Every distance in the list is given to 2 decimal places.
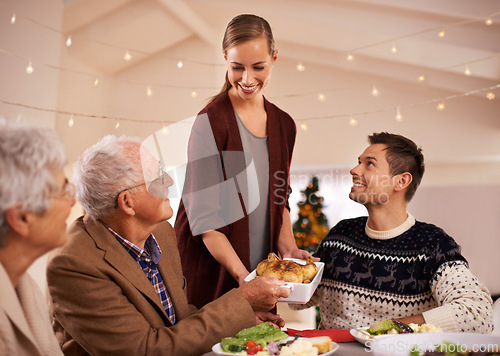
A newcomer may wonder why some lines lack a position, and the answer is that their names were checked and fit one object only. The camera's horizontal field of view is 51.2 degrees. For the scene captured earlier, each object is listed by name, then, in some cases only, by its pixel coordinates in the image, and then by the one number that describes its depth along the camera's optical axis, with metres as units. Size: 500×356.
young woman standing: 1.73
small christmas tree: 5.62
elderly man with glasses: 1.24
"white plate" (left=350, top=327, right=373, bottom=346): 1.20
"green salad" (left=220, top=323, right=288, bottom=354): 1.07
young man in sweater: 1.53
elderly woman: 0.93
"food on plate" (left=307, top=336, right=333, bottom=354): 1.06
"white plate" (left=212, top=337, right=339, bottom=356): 1.04
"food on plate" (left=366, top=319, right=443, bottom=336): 1.17
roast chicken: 1.42
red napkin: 1.26
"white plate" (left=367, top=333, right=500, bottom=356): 0.86
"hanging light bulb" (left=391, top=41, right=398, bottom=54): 4.87
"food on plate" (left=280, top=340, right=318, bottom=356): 1.02
